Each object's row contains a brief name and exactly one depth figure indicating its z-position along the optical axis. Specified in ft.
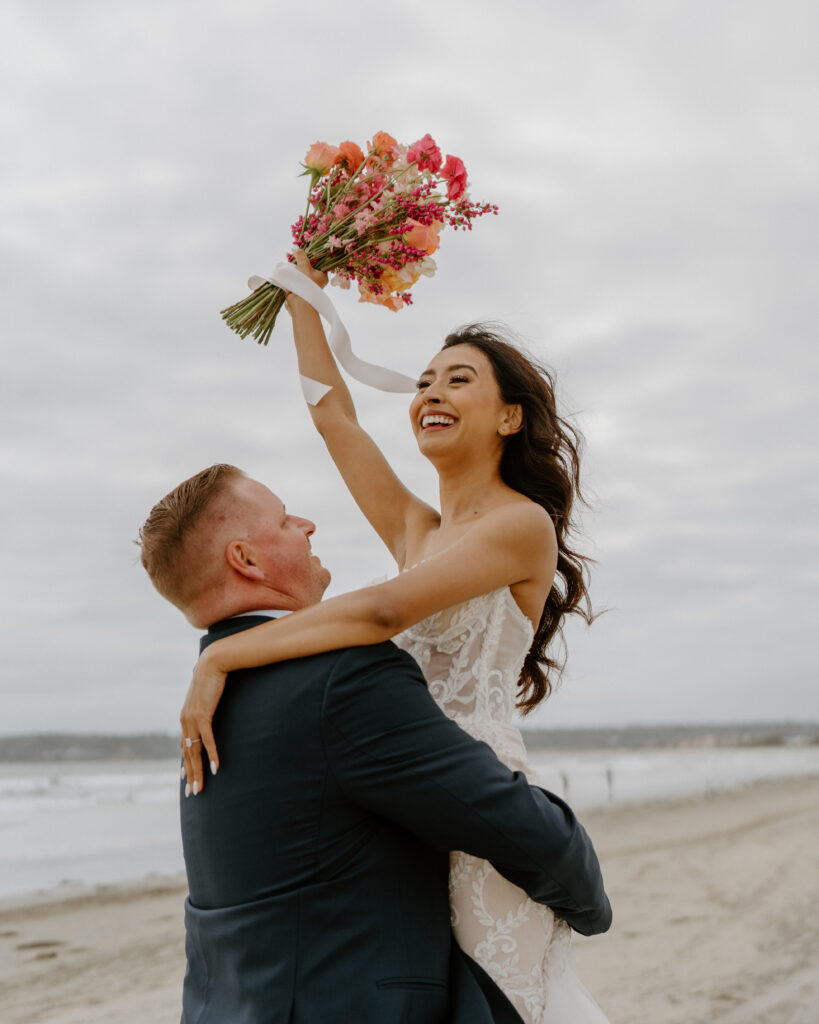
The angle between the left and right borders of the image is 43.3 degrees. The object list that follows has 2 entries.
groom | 7.35
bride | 8.13
